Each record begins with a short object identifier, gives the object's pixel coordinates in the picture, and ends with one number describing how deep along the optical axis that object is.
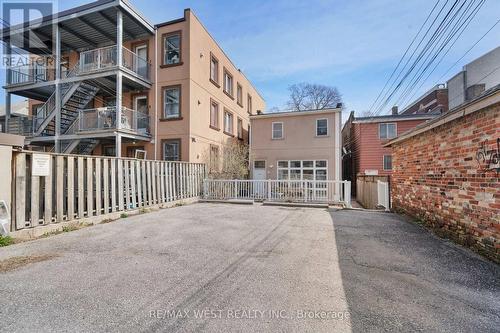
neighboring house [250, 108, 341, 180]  14.40
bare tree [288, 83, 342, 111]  33.06
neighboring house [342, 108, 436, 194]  16.11
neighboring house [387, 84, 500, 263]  3.67
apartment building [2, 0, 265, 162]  11.29
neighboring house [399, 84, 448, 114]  23.07
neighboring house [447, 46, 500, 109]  17.70
